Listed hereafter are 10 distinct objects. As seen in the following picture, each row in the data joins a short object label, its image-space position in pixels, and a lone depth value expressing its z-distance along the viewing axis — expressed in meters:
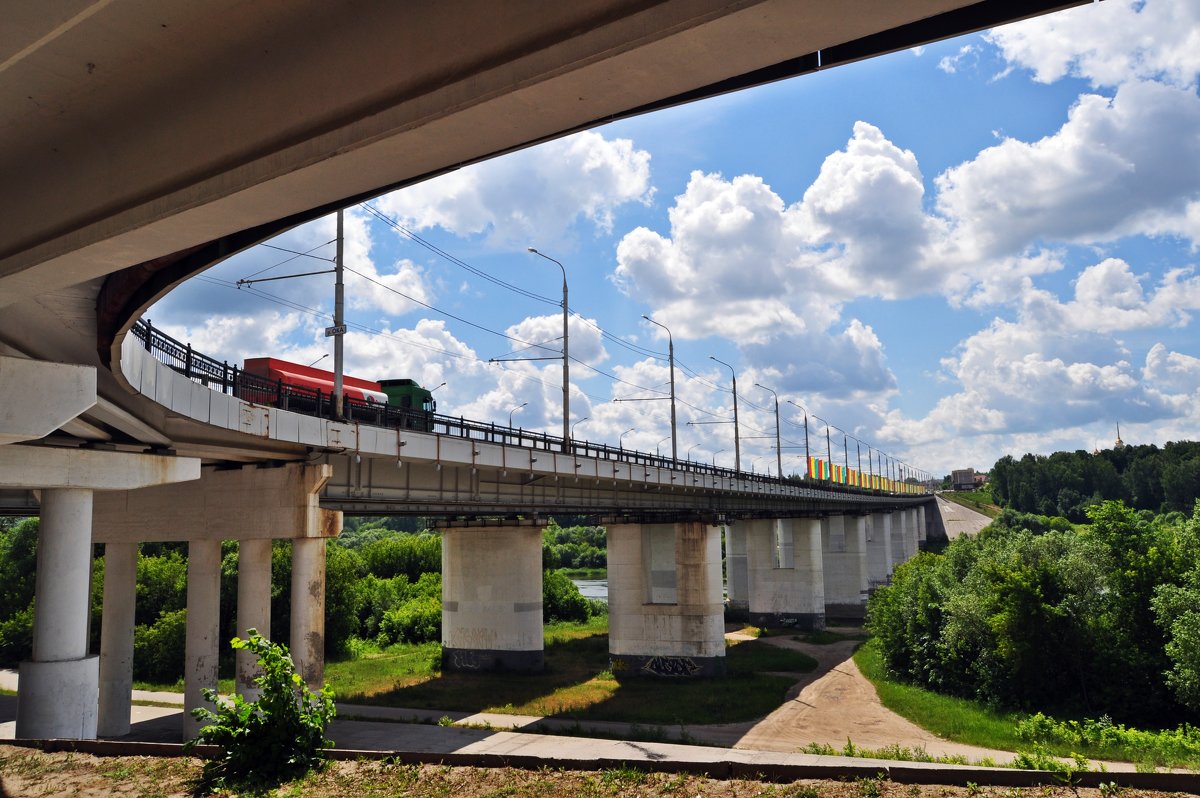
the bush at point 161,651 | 45.81
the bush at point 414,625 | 60.06
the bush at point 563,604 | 72.31
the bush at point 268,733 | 12.14
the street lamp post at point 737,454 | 65.98
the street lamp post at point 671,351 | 61.53
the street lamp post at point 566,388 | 41.10
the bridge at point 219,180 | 5.98
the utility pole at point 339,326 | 25.87
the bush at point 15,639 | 53.06
